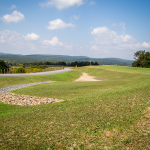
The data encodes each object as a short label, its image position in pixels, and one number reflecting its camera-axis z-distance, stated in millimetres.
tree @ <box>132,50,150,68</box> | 88450
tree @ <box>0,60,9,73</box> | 51256
